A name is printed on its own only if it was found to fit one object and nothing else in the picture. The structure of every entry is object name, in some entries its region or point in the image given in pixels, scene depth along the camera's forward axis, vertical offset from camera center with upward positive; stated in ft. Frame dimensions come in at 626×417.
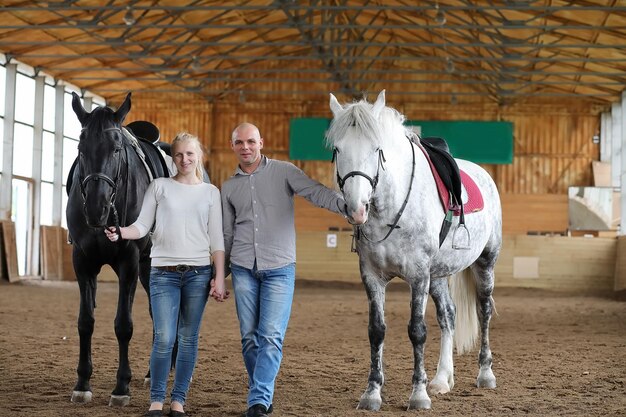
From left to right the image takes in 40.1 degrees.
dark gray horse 18.88 +0.12
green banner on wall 104.01 +10.96
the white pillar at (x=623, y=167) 88.46 +6.88
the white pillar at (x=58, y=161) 93.61 +6.65
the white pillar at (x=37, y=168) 87.81 +5.52
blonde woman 17.61 -0.78
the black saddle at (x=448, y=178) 21.06 +1.25
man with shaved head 17.71 -0.41
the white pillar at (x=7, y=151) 82.07 +6.68
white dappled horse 18.15 +0.21
